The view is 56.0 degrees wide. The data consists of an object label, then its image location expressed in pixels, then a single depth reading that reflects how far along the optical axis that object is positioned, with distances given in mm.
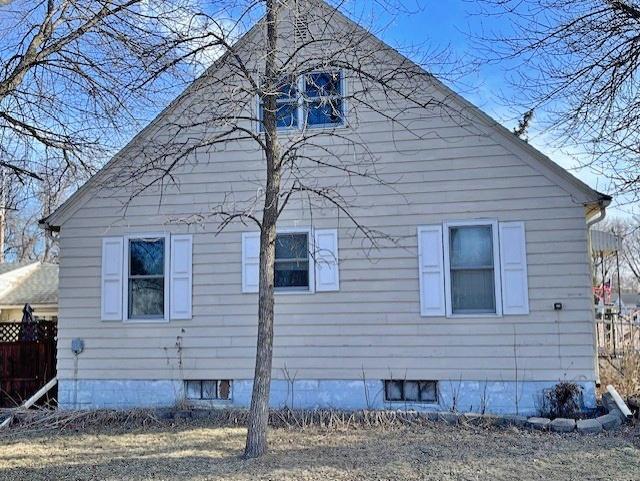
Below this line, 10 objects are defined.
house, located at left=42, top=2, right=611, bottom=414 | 8078
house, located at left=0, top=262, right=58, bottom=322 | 21484
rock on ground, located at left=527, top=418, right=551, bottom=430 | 7328
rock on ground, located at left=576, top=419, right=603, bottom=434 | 7094
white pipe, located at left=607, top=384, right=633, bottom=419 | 7304
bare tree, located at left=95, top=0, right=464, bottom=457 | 6477
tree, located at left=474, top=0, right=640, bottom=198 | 6191
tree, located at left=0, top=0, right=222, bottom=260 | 6863
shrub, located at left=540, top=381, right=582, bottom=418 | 7801
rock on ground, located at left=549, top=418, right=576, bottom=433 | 7164
